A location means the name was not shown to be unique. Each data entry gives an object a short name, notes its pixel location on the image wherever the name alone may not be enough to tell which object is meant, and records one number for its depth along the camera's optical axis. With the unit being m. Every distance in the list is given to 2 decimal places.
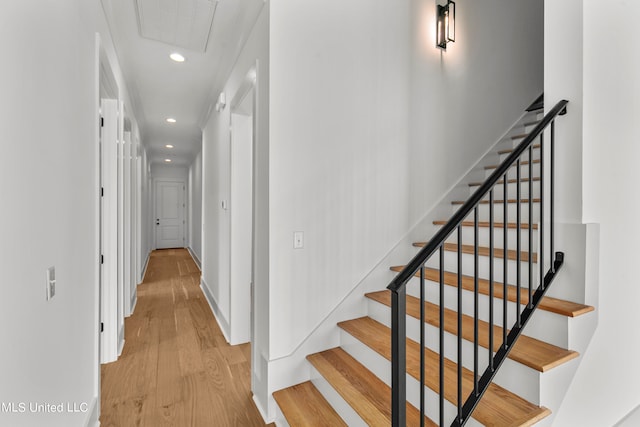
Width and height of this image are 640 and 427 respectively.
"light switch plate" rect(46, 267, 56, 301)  1.17
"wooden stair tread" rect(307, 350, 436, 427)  1.47
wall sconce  2.63
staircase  1.27
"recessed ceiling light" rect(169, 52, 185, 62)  2.94
